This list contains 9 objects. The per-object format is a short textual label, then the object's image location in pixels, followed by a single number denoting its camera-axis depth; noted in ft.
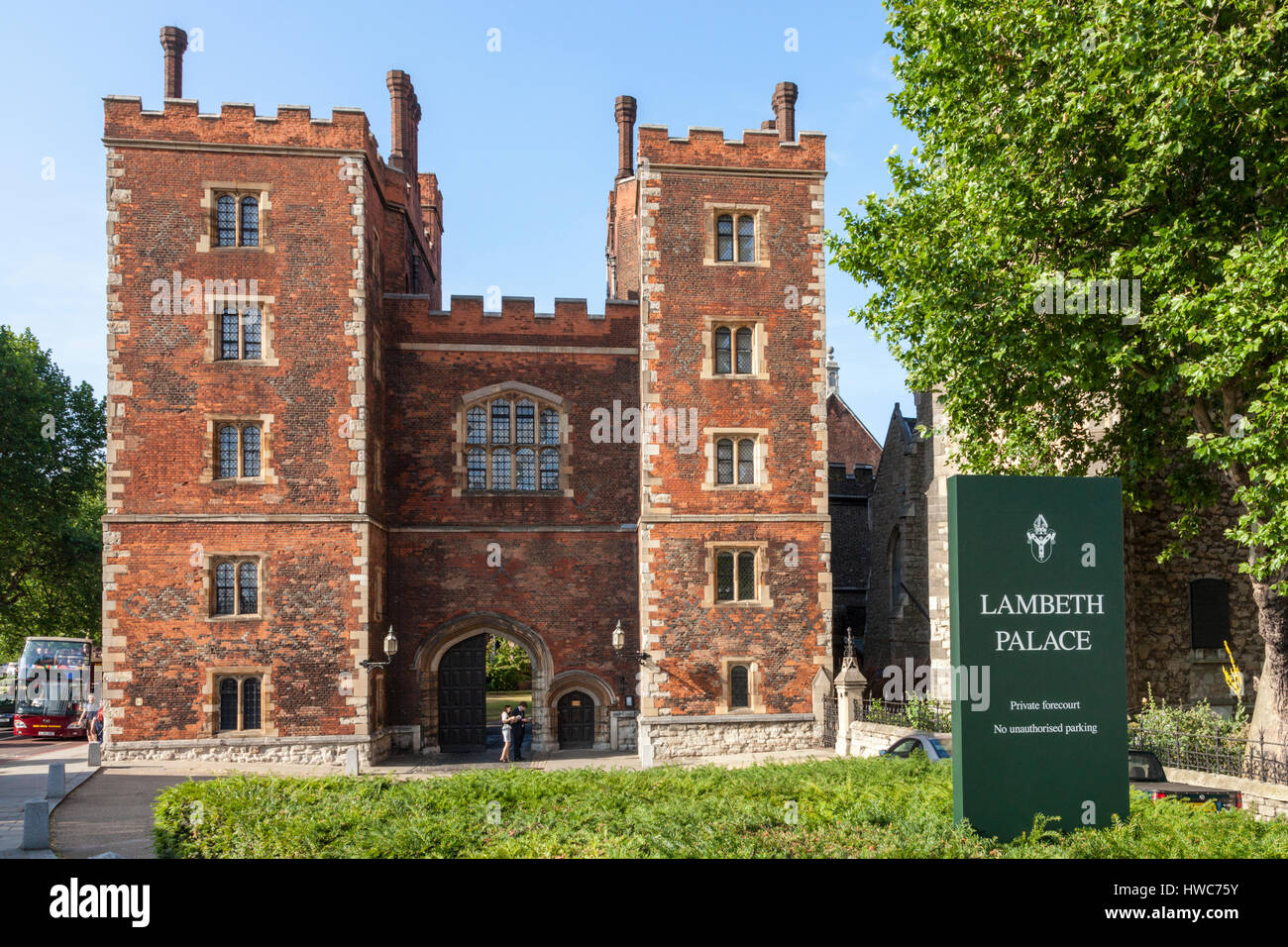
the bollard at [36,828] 44.19
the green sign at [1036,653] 30.27
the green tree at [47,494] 124.06
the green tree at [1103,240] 45.39
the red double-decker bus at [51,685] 117.91
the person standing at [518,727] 83.46
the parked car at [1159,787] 41.02
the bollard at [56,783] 57.36
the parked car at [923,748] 52.49
